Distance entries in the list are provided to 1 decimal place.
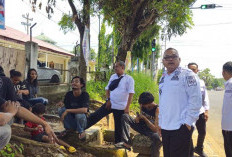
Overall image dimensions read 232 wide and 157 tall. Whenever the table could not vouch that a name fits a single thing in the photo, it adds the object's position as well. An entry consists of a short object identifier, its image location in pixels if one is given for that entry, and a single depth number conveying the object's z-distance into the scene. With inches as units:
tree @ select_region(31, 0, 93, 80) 321.1
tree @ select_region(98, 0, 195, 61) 436.1
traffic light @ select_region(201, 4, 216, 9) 509.4
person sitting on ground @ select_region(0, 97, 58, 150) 81.3
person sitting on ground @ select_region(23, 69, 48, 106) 218.5
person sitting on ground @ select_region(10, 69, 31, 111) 197.8
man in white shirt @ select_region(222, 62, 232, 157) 142.6
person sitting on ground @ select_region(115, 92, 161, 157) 162.1
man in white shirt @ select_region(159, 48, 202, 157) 107.7
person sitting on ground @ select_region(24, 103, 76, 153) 156.3
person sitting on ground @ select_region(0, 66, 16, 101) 97.7
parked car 400.4
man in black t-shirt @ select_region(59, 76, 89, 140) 173.6
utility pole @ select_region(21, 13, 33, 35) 1254.8
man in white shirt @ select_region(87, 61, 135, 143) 185.5
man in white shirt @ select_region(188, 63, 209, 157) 188.5
